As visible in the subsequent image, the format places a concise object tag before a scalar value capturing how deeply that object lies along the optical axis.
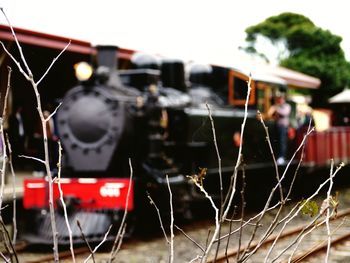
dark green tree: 38.94
